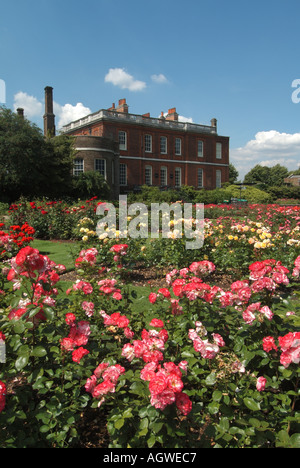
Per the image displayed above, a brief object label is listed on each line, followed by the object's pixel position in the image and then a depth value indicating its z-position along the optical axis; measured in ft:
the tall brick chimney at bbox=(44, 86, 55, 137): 114.11
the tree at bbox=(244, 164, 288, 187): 225.27
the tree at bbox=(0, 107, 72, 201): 66.13
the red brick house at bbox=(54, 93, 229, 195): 110.52
